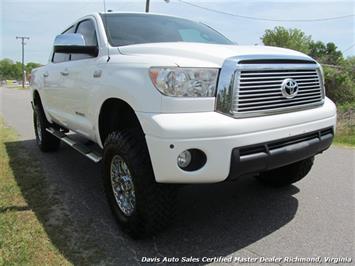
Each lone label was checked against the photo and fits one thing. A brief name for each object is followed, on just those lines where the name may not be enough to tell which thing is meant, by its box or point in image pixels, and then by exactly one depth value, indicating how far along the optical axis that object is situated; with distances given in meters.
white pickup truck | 2.67
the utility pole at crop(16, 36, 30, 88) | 65.99
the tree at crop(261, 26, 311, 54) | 61.22
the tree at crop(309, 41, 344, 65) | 88.17
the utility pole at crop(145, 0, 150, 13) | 20.14
